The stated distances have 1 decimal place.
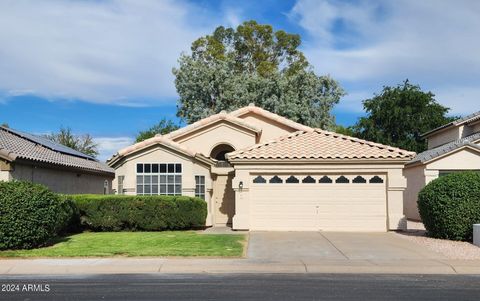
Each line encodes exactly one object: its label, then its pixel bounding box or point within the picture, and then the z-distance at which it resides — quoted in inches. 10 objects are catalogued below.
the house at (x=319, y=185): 806.5
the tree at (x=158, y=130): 2447.0
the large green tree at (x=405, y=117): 1806.1
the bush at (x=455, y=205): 665.6
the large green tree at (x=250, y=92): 1689.2
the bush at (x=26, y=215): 583.5
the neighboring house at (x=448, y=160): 988.6
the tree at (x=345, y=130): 2340.1
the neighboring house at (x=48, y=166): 741.3
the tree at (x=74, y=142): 2314.2
